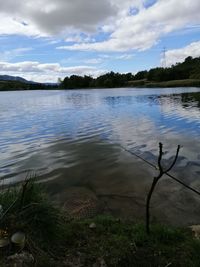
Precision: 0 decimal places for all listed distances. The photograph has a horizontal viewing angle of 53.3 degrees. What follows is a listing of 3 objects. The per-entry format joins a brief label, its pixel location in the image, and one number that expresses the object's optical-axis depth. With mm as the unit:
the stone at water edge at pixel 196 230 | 3620
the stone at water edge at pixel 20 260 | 2649
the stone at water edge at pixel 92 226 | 3717
